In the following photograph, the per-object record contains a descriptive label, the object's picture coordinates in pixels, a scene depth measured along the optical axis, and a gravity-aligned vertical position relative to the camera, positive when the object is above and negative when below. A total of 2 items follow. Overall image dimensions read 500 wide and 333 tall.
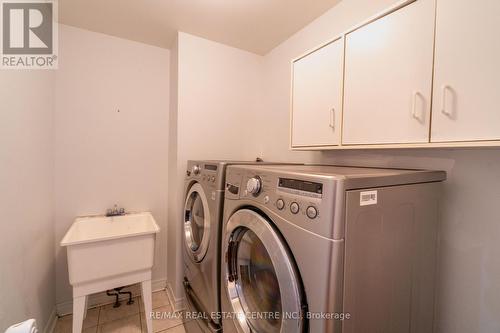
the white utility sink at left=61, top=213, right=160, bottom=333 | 1.38 -0.71
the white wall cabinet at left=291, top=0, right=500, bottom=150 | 0.68 +0.34
